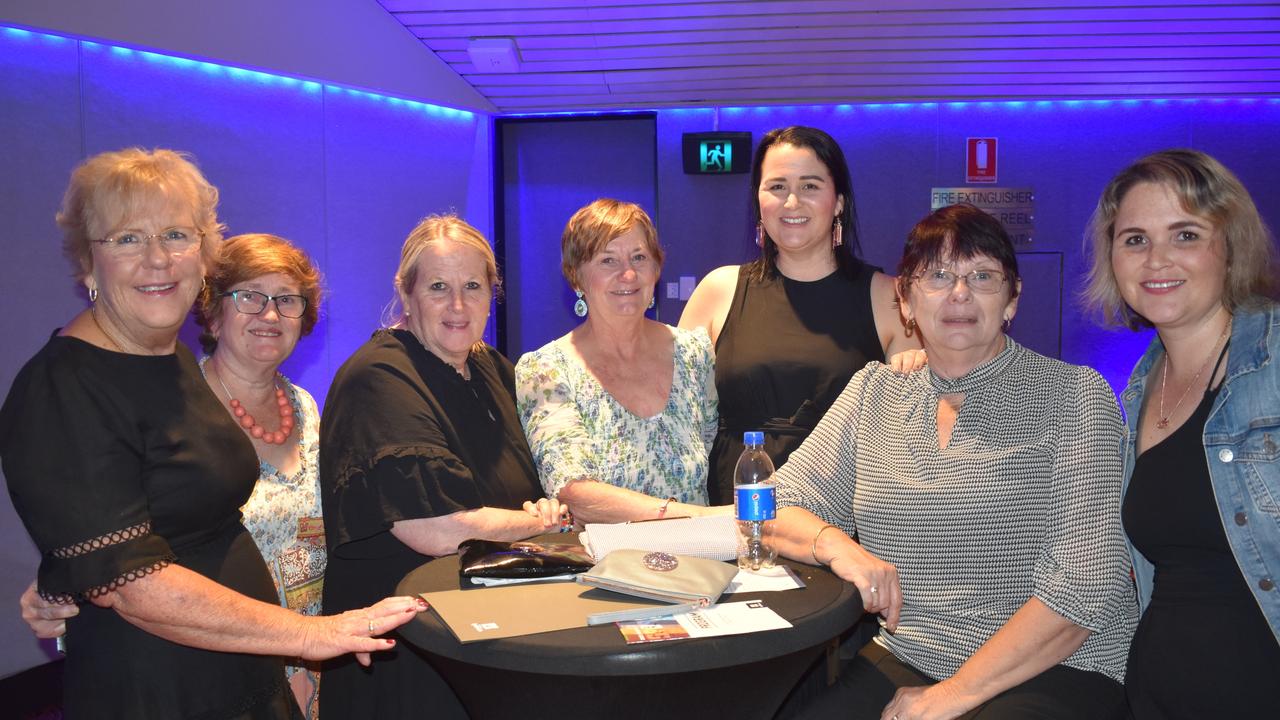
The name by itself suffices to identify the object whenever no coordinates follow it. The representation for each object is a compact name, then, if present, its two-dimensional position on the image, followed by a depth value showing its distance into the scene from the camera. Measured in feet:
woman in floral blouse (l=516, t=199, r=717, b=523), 8.49
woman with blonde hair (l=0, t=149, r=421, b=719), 5.43
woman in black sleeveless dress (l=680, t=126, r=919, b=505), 9.28
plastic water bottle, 6.46
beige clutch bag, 5.52
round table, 4.87
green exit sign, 26.13
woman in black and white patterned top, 6.31
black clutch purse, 6.17
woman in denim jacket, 5.94
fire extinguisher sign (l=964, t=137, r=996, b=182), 26.05
